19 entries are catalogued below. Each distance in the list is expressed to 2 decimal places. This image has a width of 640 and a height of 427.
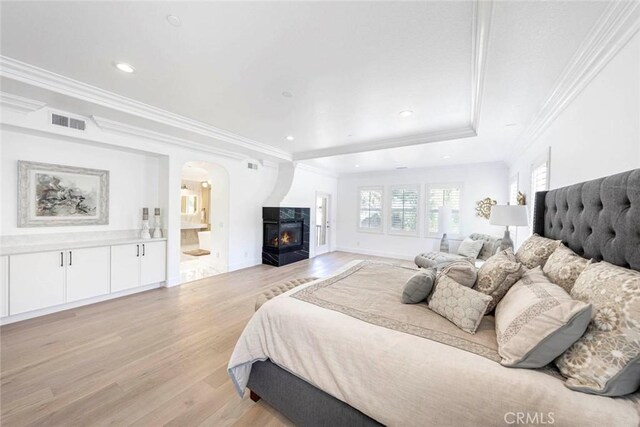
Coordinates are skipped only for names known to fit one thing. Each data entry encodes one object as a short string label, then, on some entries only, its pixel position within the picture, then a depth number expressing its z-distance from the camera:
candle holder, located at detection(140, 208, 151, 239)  3.98
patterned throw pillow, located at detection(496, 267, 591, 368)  0.96
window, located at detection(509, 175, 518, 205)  4.52
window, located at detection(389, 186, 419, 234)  6.75
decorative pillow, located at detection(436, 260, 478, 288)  1.72
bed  0.94
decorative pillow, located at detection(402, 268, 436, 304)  1.77
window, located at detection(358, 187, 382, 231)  7.33
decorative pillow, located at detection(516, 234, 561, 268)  1.84
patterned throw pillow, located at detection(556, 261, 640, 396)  0.84
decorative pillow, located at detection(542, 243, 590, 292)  1.37
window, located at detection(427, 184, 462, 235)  6.18
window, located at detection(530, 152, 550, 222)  2.64
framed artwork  3.04
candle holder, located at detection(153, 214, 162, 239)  4.12
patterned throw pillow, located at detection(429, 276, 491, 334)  1.41
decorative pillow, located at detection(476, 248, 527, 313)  1.56
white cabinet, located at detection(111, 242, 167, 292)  3.55
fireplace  5.71
